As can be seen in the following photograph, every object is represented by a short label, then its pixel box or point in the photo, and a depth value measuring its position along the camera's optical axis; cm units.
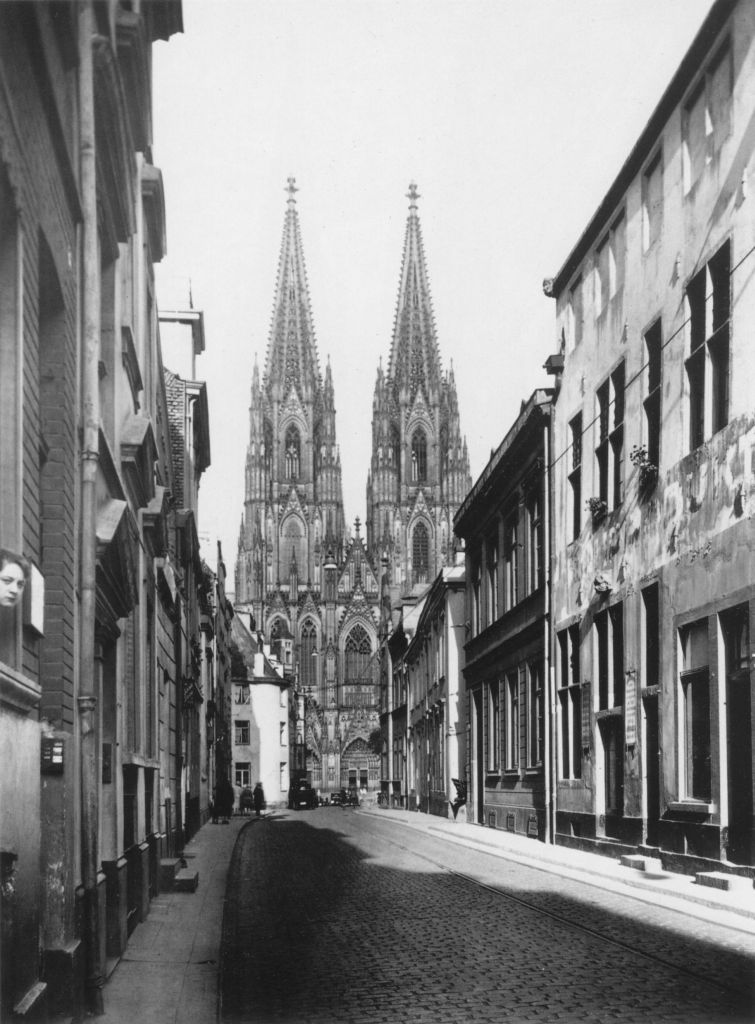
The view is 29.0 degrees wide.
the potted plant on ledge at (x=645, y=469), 1964
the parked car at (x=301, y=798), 6888
